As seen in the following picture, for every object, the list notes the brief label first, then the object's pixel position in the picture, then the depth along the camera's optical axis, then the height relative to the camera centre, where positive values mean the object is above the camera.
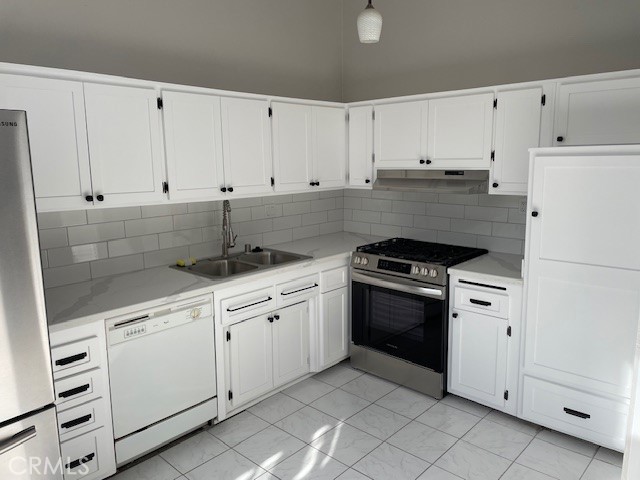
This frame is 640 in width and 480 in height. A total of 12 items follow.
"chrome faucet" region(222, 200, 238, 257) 3.60 -0.40
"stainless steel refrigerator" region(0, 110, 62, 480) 1.75 -0.57
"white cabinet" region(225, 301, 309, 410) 3.14 -1.22
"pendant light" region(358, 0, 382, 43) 2.66 +0.82
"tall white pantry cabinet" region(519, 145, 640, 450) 2.58 -0.68
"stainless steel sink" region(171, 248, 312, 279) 3.47 -0.66
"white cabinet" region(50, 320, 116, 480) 2.33 -1.11
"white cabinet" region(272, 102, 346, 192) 3.67 +0.22
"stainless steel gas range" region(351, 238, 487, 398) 3.38 -1.03
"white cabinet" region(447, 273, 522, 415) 3.11 -1.14
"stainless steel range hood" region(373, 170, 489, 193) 3.45 -0.08
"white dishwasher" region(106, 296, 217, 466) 2.57 -1.12
